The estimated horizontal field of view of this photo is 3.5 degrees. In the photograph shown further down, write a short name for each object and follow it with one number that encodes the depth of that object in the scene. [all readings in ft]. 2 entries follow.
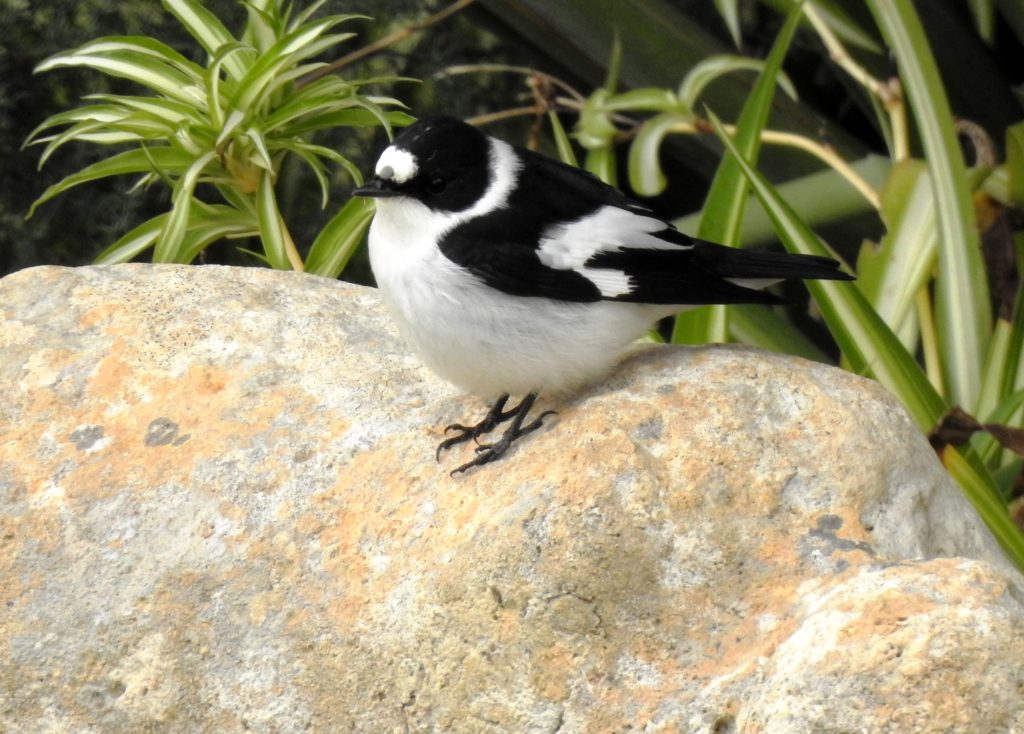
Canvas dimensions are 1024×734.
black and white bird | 12.99
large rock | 12.74
